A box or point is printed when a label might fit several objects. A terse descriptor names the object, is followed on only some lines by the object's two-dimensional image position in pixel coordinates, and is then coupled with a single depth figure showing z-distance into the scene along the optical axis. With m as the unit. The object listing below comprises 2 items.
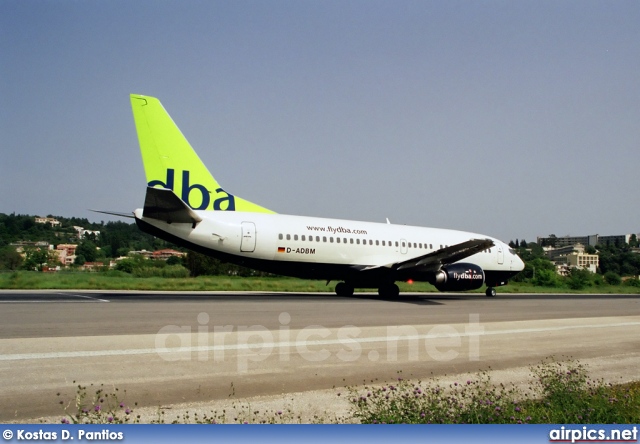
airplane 22.81
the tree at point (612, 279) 59.25
